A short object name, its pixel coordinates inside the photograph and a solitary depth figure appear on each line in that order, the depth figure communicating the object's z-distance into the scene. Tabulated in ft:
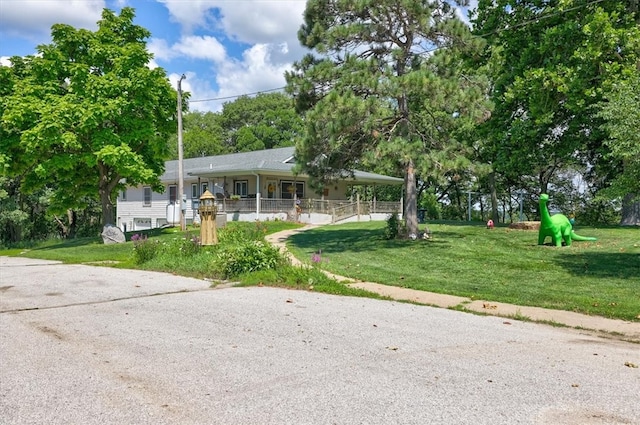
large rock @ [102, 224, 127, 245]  76.13
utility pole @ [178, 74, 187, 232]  77.41
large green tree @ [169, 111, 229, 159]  197.88
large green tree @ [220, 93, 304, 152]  199.31
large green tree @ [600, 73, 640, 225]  31.48
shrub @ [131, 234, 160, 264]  47.26
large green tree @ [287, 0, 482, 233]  49.26
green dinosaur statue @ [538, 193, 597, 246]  48.78
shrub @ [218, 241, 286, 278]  37.60
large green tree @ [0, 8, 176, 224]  69.46
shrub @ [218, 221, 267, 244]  50.28
